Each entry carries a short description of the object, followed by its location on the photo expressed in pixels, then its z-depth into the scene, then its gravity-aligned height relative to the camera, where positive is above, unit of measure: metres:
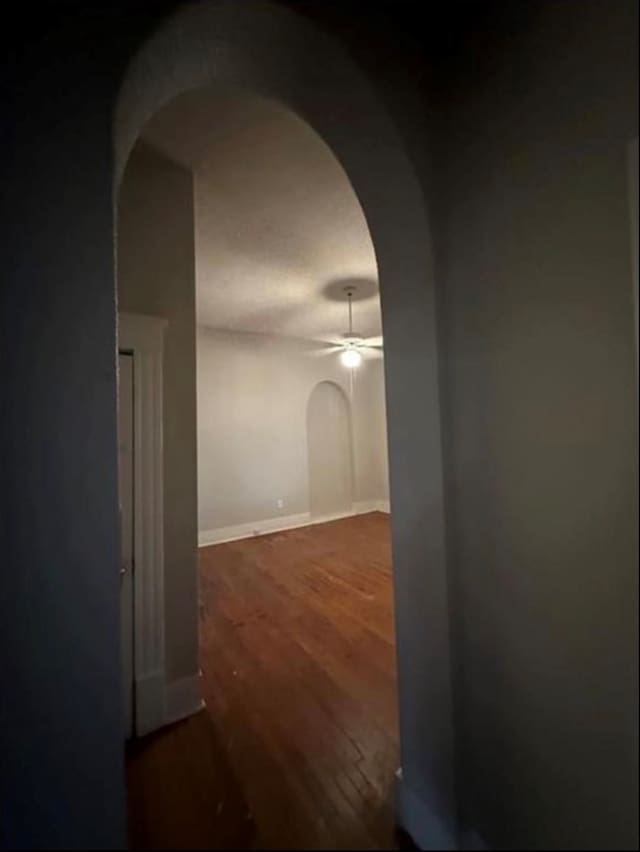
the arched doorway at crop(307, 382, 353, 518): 5.95 -0.42
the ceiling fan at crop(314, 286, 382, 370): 4.07 +1.03
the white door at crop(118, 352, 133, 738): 1.49 -0.28
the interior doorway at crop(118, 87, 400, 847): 0.89 -0.15
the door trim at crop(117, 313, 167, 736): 1.52 -0.30
